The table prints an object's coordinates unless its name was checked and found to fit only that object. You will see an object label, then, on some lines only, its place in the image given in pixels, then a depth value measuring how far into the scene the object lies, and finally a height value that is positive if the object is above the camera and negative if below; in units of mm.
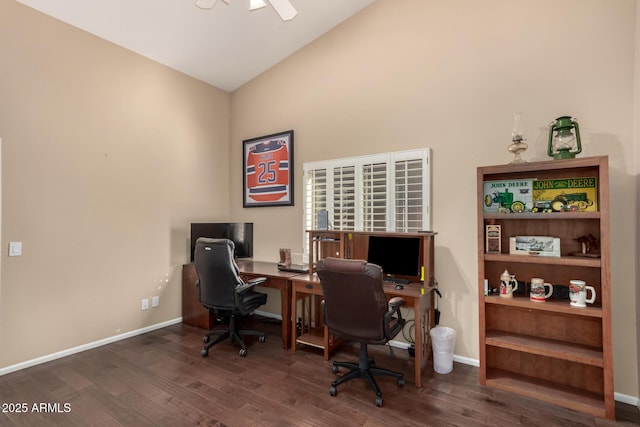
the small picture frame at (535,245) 2443 -250
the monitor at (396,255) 2994 -390
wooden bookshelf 2182 -815
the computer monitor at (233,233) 4024 -229
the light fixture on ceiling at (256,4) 2498 +1701
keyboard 3500 -608
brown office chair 2277 -713
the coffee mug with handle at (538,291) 2430 -599
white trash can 2791 -1221
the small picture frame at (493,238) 2641 -199
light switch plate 2754 -281
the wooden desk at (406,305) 2604 -945
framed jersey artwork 4168 +637
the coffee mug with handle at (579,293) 2291 -585
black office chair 3062 -694
